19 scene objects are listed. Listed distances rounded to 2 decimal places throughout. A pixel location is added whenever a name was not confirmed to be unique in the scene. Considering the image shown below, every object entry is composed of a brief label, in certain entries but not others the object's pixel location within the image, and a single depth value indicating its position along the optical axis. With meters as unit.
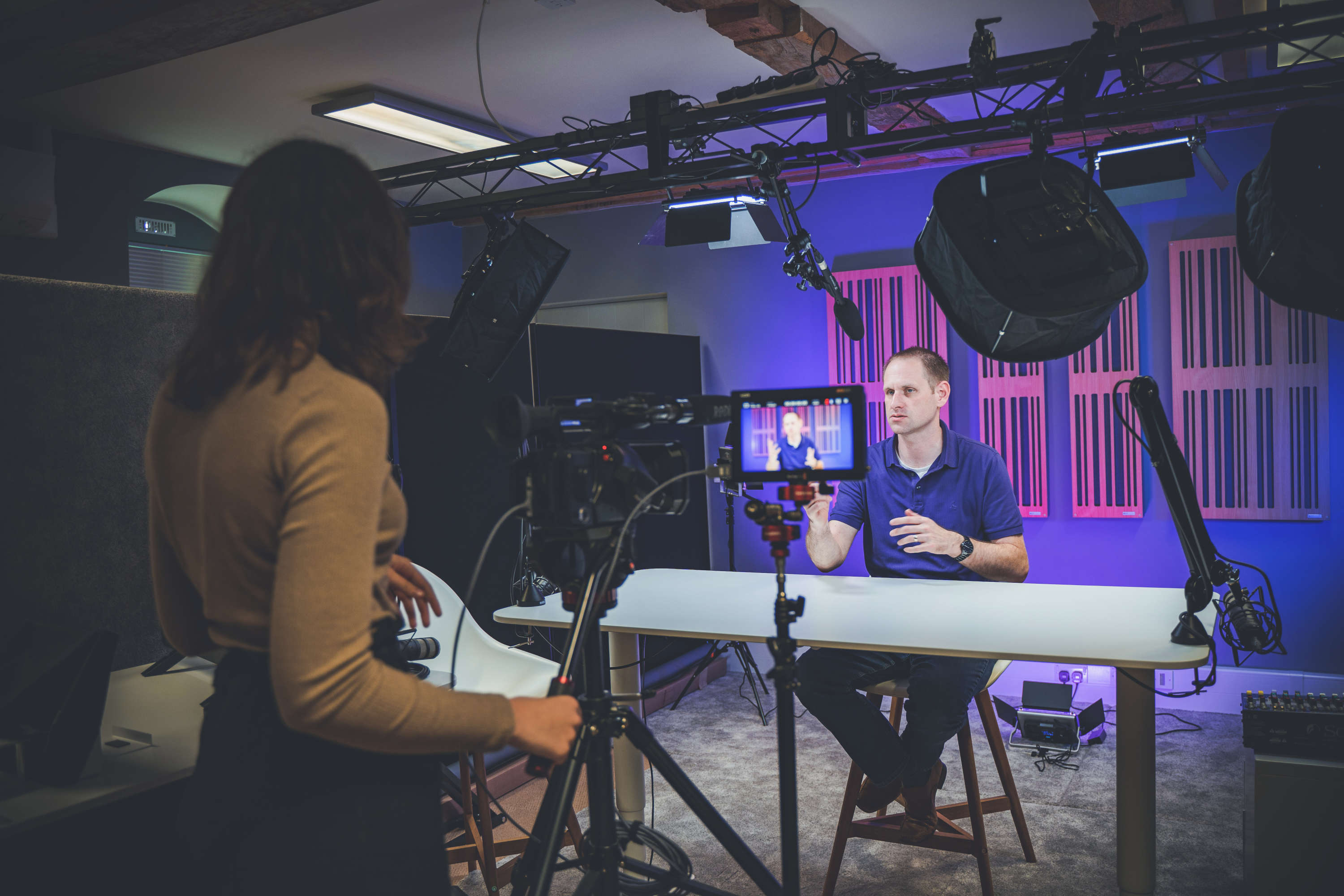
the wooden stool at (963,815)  2.25
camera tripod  1.30
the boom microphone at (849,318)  2.77
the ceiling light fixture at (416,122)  3.51
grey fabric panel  1.97
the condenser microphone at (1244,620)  1.76
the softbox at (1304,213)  1.90
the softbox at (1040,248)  2.02
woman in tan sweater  0.79
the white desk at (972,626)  1.86
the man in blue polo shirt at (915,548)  2.26
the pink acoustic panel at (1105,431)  4.02
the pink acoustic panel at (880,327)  4.42
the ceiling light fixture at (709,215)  3.11
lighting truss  2.09
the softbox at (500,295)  3.01
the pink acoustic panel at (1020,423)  4.20
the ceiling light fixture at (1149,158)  2.73
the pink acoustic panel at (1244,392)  3.71
